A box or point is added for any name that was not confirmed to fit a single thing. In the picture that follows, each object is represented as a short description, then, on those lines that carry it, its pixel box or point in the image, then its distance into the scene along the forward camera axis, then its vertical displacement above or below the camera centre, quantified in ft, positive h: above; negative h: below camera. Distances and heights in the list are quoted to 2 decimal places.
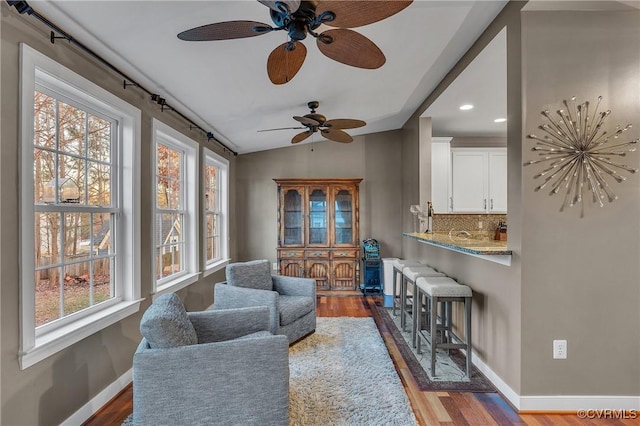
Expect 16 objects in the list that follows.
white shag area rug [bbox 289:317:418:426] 6.61 -4.34
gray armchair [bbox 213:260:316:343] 9.62 -2.81
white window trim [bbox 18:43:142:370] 5.25 +0.06
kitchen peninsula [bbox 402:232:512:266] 7.16 -0.90
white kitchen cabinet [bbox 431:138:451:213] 14.78 +1.77
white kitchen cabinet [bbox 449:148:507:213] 15.38 +1.65
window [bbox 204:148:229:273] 14.42 +0.05
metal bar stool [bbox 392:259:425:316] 12.52 -2.30
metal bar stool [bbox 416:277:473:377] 8.14 -2.36
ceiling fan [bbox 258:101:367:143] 10.71 +3.08
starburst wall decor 6.77 +1.29
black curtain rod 5.08 +3.36
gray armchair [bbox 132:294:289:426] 5.43 -2.97
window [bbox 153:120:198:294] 10.30 +0.10
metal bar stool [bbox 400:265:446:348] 9.60 -2.62
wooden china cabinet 16.90 -1.12
